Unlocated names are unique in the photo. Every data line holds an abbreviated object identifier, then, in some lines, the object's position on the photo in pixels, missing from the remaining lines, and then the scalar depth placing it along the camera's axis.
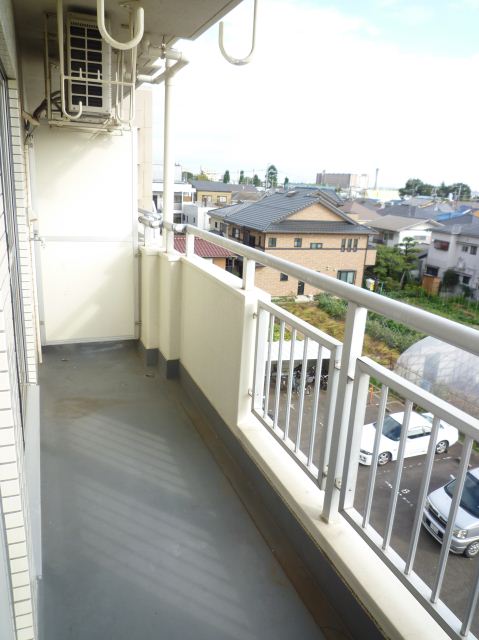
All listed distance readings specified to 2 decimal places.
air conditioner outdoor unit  3.01
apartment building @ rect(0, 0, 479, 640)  1.44
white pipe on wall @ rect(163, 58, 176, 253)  3.65
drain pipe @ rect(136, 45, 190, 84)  3.40
